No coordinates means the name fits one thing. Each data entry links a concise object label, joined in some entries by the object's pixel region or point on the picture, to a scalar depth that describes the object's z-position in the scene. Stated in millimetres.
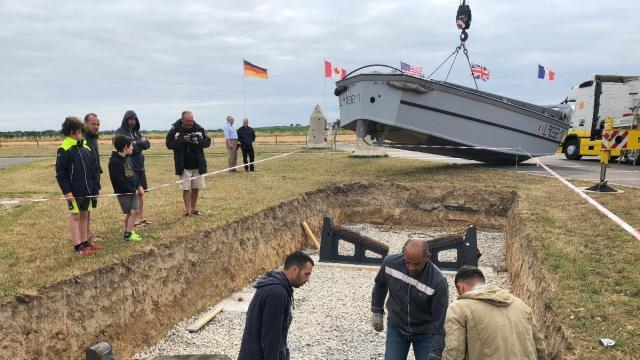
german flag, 18327
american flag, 18131
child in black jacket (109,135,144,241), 6023
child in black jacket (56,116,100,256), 5242
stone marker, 27312
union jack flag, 21016
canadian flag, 19984
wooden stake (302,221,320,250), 10008
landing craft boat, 13289
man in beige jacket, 2725
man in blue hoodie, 2971
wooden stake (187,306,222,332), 5951
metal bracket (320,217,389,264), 8461
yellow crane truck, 17078
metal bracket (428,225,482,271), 8234
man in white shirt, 13328
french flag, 25812
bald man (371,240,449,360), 3570
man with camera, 7285
